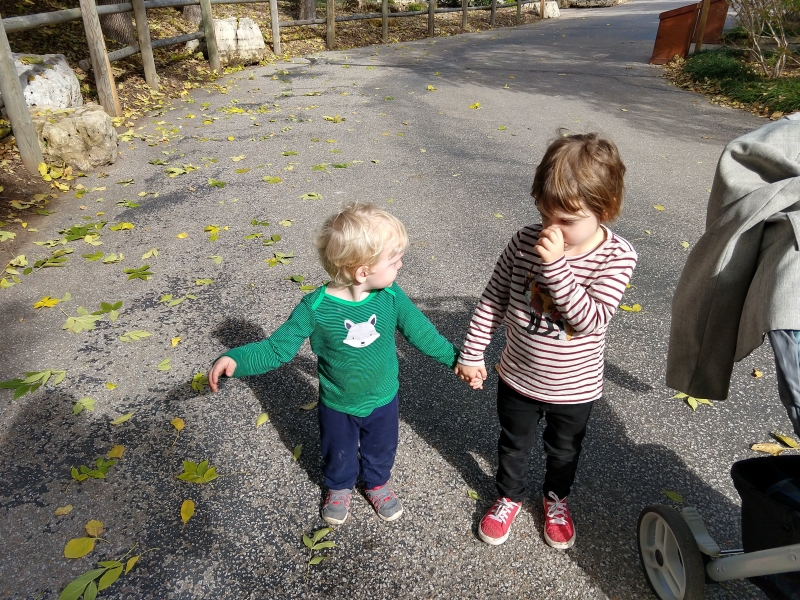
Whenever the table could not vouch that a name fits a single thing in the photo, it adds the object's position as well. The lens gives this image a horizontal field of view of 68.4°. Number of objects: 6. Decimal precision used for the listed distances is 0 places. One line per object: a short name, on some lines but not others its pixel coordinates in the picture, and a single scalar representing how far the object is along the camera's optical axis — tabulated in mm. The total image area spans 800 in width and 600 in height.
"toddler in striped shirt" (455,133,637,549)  1638
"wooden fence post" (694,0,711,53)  10562
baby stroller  1428
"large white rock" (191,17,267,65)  10227
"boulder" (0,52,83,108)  6000
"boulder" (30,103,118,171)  5480
